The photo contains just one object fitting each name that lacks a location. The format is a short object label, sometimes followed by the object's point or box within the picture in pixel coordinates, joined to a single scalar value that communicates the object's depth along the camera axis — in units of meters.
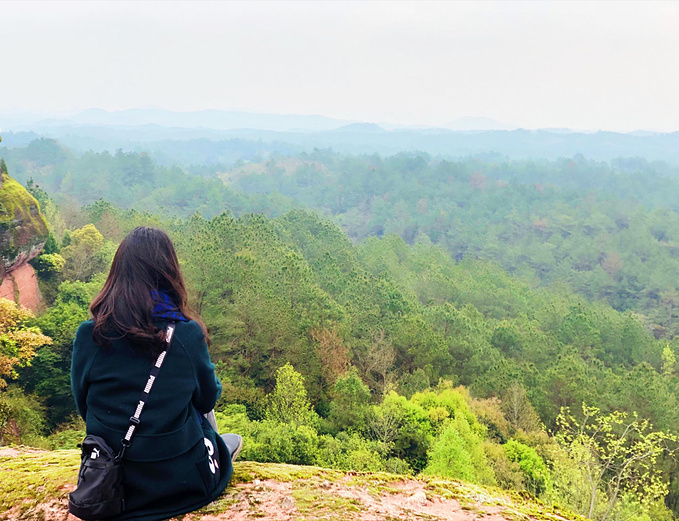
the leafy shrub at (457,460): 11.97
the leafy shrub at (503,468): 13.74
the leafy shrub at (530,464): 14.38
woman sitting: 2.21
